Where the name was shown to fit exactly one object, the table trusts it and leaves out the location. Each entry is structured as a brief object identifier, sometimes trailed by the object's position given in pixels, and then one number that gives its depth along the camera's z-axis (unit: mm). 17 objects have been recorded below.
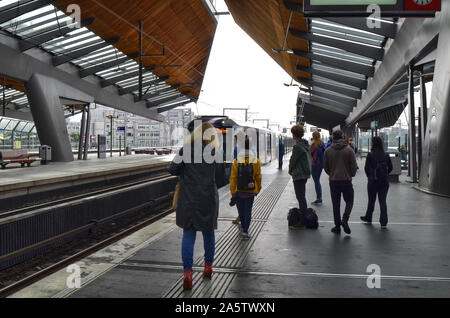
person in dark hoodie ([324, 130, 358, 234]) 6090
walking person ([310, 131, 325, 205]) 9594
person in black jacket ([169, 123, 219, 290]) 3959
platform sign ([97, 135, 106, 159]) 28734
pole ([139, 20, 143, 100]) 16216
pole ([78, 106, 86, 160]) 24622
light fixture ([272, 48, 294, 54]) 17798
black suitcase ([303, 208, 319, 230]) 6609
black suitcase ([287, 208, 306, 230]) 6645
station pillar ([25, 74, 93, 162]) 19203
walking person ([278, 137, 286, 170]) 20456
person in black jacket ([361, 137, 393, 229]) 6590
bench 19062
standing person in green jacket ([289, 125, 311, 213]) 6676
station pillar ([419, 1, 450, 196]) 9297
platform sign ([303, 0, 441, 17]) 5938
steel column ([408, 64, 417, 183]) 13127
